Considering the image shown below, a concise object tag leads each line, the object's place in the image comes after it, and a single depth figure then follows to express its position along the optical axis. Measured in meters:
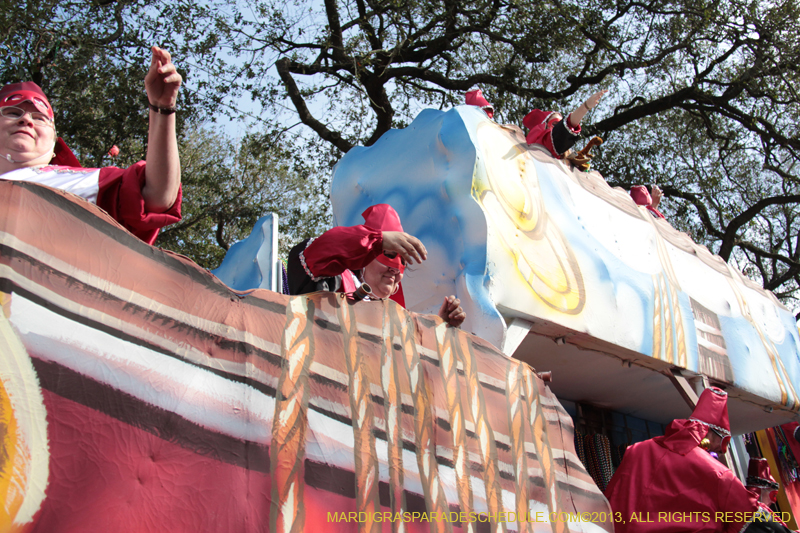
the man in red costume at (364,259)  1.91
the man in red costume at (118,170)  1.47
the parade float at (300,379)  1.22
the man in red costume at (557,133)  4.03
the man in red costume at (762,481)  3.57
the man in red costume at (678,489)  2.78
